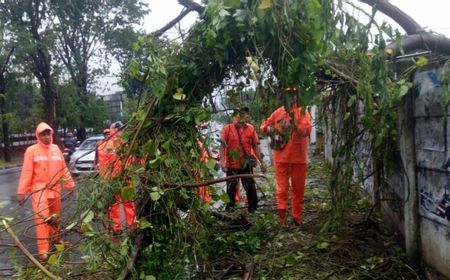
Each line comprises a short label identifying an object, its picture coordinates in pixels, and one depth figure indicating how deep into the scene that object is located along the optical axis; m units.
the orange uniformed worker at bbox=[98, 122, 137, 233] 3.57
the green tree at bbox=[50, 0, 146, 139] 25.00
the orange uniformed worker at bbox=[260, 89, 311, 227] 5.56
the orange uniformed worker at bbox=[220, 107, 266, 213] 6.52
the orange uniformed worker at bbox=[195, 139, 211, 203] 3.78
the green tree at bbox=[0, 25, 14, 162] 19.50
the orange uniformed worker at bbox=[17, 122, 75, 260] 5.29
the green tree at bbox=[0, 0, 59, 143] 19.19
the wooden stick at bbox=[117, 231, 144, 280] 3.43
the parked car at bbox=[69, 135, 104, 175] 11.62
